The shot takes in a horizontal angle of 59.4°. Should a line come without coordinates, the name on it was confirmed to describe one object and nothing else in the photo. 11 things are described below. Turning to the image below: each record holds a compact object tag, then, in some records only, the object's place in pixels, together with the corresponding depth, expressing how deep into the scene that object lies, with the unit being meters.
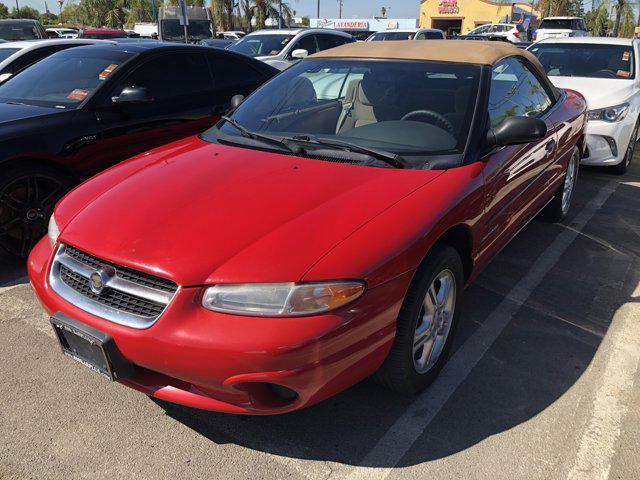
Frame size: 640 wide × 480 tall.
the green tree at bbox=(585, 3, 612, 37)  31.31
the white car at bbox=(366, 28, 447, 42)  16.53
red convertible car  2.05
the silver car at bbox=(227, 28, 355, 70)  10.66
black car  4.03
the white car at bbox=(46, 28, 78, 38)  22.95
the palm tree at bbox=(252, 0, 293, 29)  35.06
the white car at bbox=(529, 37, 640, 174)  6.25
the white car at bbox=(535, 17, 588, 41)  24.61
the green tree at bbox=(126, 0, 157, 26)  46.59
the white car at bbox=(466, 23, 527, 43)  22.62
